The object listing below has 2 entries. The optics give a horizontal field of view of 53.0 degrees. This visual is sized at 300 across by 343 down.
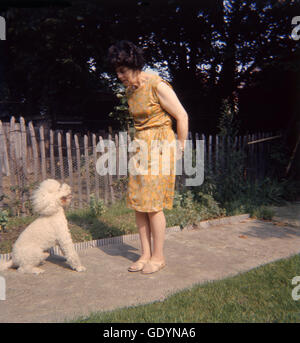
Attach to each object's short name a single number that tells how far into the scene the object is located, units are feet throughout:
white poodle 9.16
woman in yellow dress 8.87
